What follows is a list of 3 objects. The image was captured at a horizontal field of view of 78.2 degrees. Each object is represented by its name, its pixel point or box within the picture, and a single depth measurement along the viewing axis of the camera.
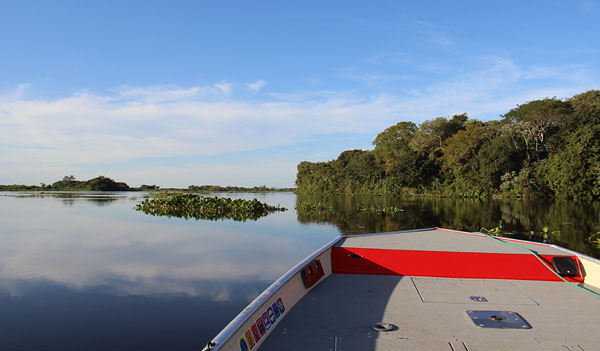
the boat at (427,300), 2.19
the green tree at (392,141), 44.78
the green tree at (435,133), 38.28
